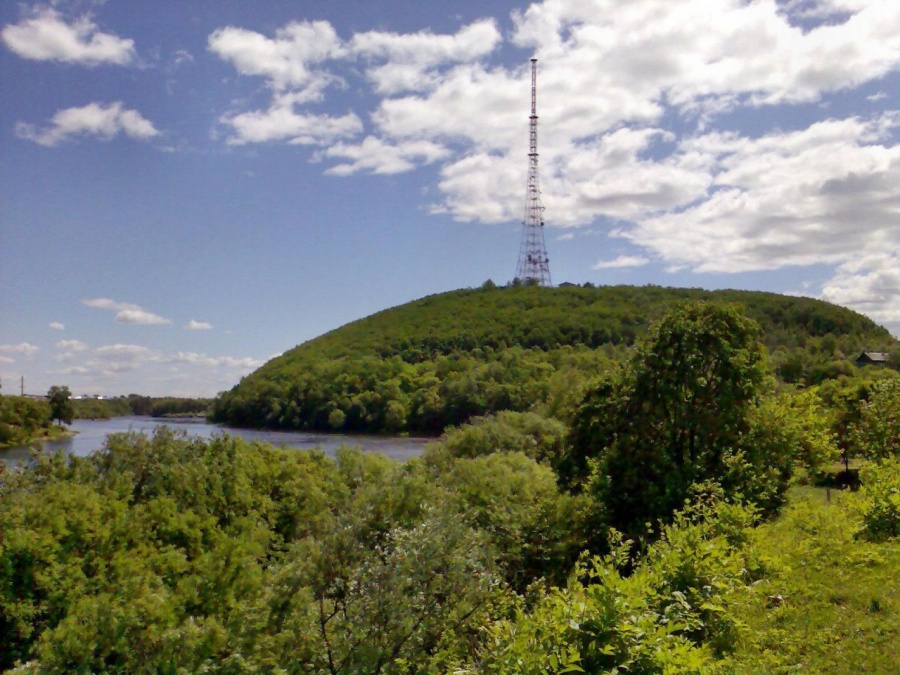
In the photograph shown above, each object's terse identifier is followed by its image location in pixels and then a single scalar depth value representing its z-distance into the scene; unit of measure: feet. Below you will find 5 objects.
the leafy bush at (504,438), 129.59
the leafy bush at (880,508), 38.37
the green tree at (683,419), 56.90
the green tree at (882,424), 69.46
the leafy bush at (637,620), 19.65
